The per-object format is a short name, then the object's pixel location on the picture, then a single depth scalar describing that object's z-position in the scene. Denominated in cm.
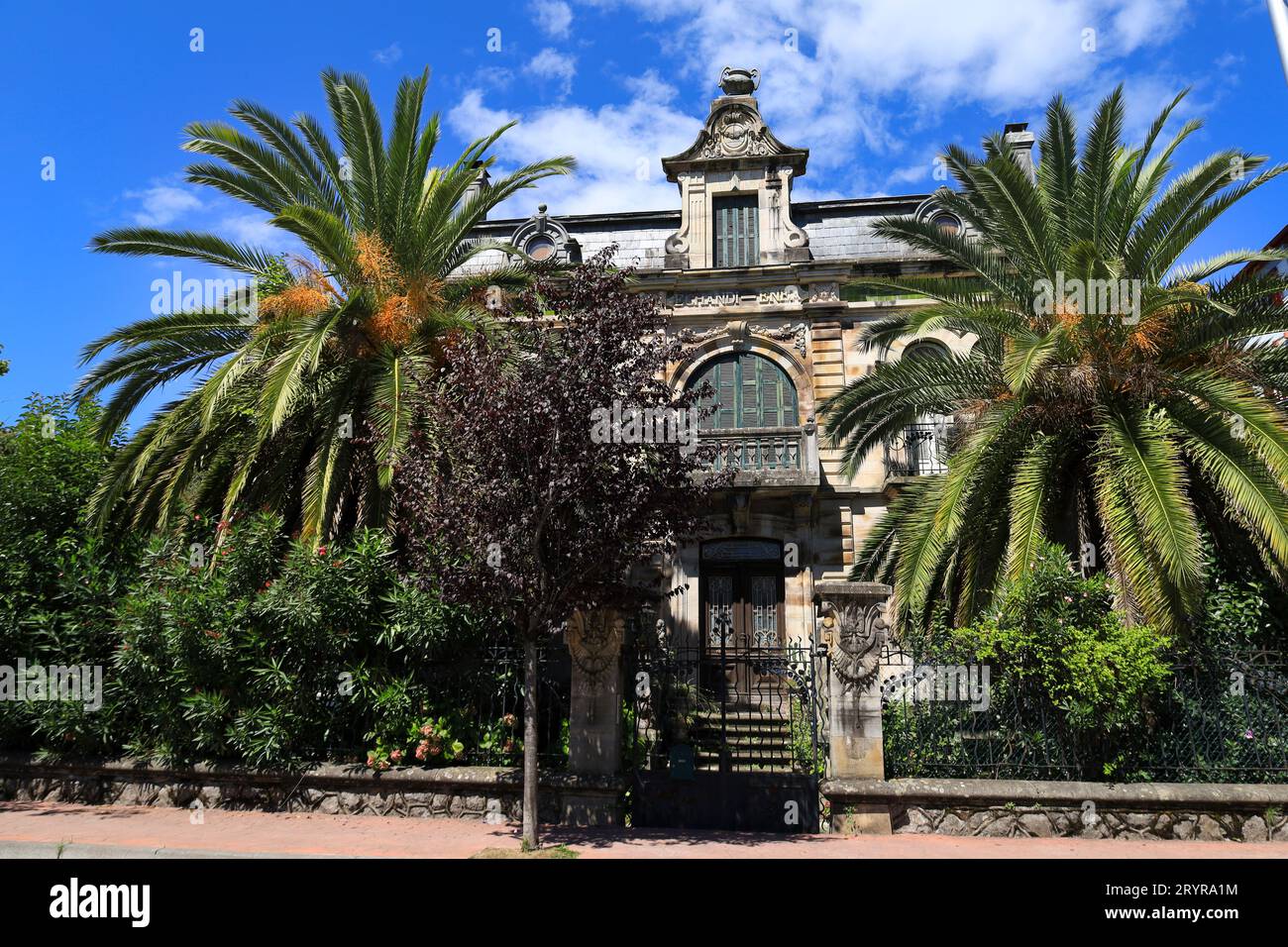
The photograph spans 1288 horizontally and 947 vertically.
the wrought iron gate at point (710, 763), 927
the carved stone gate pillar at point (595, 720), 939
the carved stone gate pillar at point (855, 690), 909
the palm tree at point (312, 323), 1120
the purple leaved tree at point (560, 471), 853
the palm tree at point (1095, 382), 945
